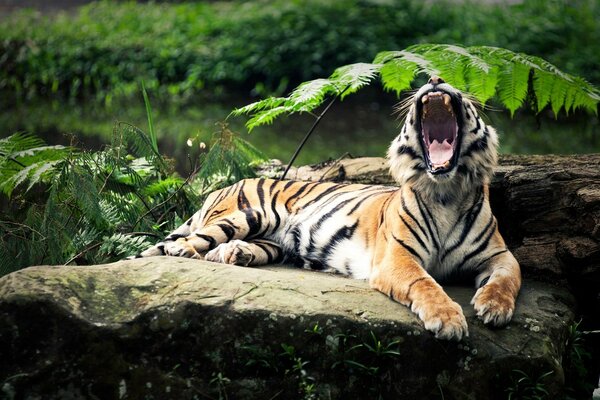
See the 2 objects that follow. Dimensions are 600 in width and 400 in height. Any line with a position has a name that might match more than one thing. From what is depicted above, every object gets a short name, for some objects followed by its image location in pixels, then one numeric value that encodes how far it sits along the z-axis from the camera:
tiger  8.82
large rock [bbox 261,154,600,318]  9.77
